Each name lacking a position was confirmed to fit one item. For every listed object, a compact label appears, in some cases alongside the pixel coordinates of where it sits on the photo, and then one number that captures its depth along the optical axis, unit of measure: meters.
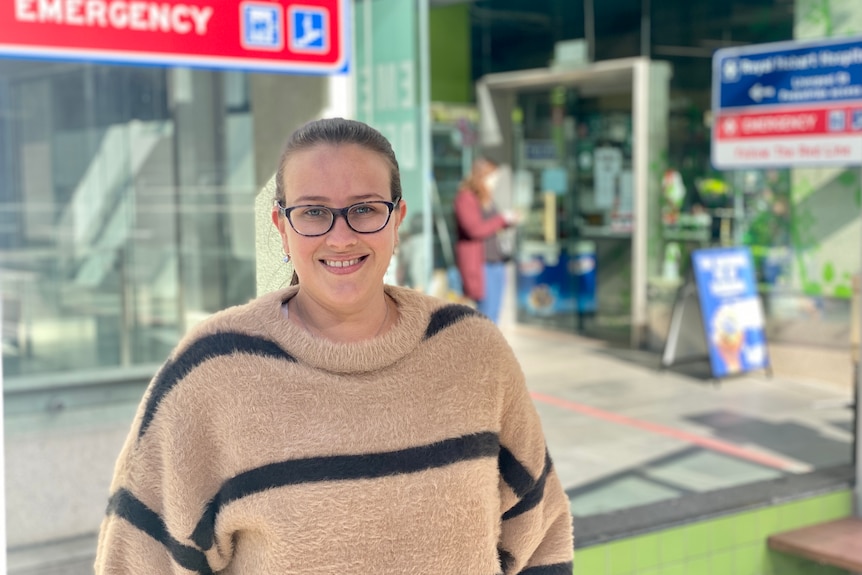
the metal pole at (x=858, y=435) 4.14
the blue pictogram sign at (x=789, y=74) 6.04
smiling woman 1.45
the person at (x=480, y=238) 7.50
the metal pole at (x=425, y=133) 4.66
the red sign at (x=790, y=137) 6.17
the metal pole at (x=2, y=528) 1.71
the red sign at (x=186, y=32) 3.17
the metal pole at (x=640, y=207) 8.80
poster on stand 7.36
